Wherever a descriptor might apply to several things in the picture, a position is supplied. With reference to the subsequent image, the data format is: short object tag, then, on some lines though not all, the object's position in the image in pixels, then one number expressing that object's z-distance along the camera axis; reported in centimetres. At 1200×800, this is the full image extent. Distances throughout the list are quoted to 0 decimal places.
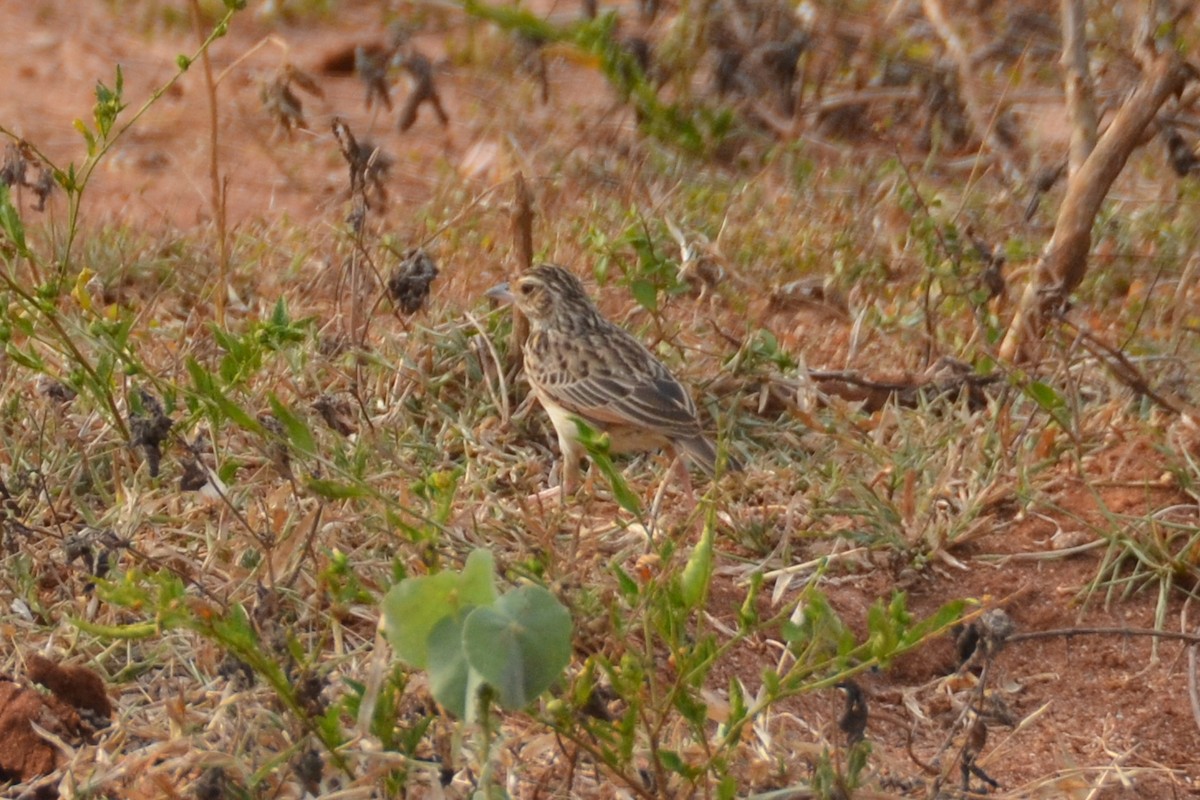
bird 1079
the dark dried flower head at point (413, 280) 1009
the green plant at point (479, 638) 549
